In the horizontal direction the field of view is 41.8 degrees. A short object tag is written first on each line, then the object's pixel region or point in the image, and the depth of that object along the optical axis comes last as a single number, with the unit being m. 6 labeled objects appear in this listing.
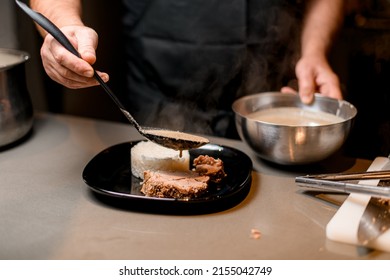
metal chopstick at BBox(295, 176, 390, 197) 1.22
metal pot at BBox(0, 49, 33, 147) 1.67
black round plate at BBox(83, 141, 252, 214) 1.32
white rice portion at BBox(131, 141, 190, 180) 1.47
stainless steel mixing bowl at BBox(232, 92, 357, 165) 1.46
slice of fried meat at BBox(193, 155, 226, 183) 1.45
